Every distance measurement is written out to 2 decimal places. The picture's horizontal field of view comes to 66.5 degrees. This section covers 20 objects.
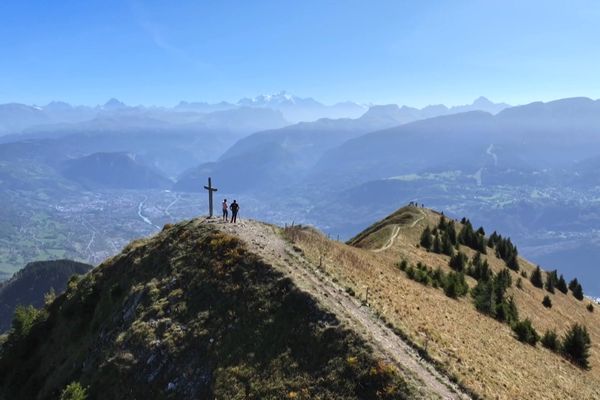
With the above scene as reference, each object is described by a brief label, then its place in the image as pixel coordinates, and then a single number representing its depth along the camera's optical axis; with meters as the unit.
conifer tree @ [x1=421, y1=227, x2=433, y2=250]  79.39
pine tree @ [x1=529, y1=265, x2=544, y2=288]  85.38
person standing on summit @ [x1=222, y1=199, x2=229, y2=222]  49.04
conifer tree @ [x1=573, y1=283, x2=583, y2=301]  93.75
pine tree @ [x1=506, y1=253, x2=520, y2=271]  93.19
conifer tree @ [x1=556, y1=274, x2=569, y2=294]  92.44
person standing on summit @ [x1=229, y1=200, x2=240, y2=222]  48.00
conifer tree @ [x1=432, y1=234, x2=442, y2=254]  79.20
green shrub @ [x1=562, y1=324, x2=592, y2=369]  44.62
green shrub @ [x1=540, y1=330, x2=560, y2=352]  45.50
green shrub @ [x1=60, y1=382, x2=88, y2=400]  30.27
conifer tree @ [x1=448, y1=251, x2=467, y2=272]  70.62
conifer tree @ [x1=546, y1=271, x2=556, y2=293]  87.01
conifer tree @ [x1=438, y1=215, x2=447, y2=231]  96.56
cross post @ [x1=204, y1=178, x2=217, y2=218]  49.34
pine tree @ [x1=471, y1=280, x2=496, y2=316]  49.98
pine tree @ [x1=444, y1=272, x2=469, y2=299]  50.94
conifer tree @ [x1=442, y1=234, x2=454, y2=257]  79.97
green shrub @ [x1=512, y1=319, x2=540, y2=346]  43.91
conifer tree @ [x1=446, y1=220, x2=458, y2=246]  89.25
